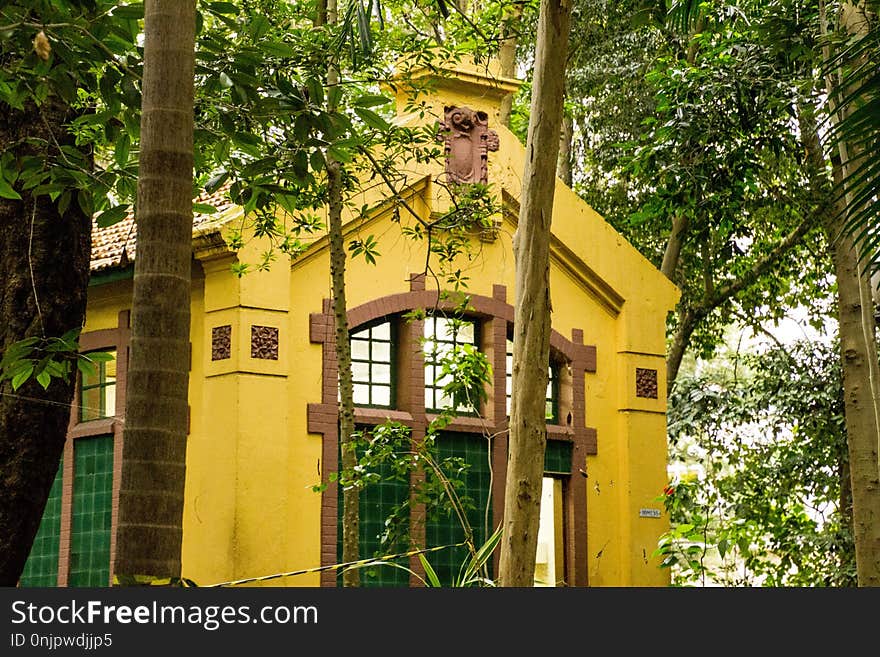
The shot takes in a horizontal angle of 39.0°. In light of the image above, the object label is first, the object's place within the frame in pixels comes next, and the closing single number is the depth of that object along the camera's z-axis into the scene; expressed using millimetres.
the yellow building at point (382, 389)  13750
